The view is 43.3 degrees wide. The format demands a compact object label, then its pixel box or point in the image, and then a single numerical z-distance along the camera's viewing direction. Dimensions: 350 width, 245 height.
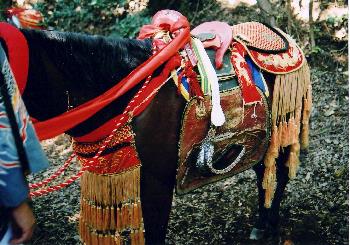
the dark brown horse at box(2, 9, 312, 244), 1.94
